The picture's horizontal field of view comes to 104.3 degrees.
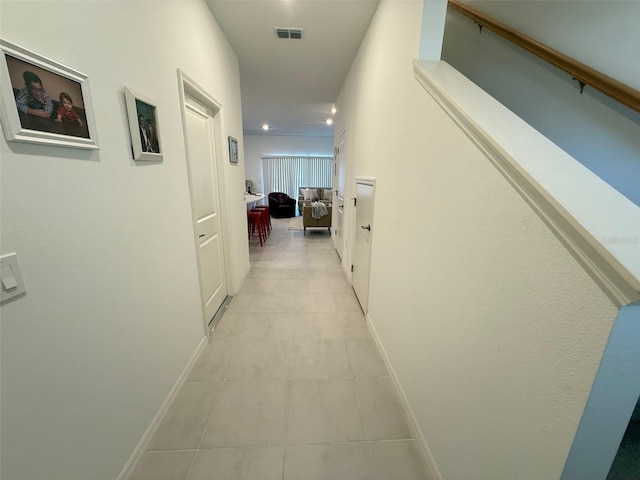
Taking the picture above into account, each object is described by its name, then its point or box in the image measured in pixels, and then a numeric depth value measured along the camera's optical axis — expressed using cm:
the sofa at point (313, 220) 569
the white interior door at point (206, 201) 190
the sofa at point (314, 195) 781
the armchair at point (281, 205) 797
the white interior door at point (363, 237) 220
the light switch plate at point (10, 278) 67
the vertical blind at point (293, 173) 878
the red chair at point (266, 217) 529
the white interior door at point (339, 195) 382
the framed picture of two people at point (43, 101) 68
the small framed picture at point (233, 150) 262
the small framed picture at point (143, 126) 113
